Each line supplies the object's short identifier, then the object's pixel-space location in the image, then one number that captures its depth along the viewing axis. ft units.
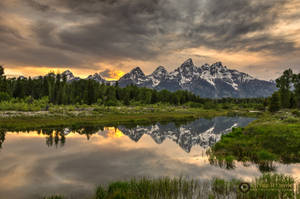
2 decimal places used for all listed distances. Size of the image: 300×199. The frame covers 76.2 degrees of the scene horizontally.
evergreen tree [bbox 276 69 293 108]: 298.97
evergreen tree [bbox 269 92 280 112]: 272.92
